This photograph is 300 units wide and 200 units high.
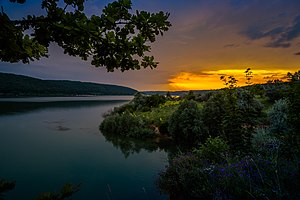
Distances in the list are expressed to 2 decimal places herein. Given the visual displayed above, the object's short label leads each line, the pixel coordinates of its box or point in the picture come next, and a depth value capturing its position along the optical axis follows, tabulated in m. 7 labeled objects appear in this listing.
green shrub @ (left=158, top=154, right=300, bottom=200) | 3.40
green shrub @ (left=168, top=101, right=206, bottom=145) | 14.73
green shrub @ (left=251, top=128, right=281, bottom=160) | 6.59
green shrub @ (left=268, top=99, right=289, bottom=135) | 7.86
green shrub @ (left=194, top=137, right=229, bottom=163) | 7.34
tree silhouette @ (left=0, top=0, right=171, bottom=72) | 1.81
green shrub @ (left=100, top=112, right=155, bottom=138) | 18.51
